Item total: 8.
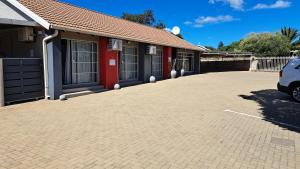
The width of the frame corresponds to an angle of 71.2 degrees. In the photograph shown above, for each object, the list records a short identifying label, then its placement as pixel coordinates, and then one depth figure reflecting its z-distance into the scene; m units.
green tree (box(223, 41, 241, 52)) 61.00
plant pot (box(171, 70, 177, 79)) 17.02
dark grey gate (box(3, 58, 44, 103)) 7.28
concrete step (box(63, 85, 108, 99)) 8.83
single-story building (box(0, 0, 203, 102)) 7.84
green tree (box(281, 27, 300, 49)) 42.14
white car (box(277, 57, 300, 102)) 8.38
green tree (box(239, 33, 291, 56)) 33.97
